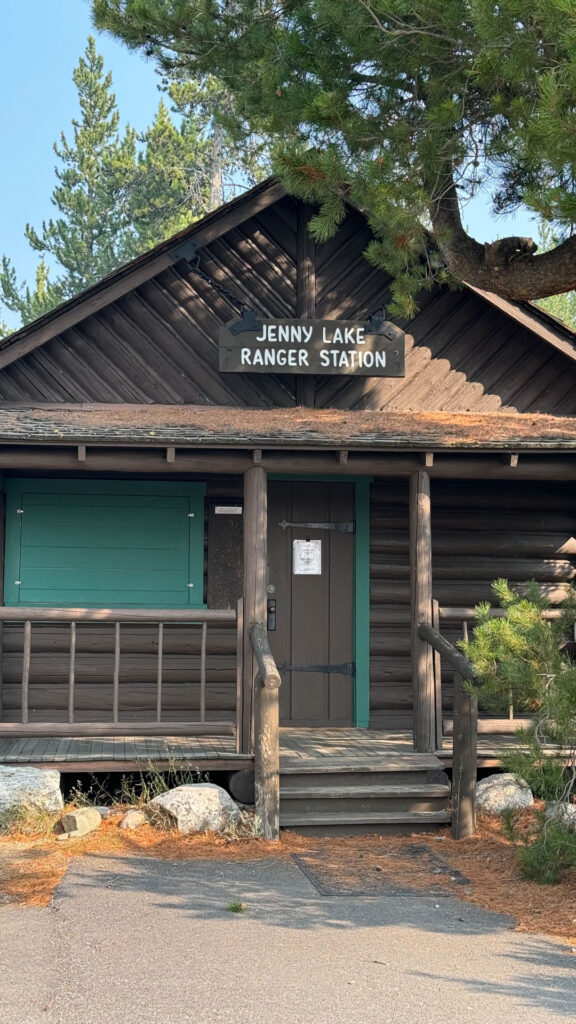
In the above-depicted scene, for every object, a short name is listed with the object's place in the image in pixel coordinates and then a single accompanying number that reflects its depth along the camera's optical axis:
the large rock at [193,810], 8.25
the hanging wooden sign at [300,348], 11.27
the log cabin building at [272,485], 9.61
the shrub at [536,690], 6.84
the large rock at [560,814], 7.19
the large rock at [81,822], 8.04
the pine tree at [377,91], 7.37
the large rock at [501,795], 9.16
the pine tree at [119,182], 33.84
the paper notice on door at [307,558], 11.09
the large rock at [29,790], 8.28
